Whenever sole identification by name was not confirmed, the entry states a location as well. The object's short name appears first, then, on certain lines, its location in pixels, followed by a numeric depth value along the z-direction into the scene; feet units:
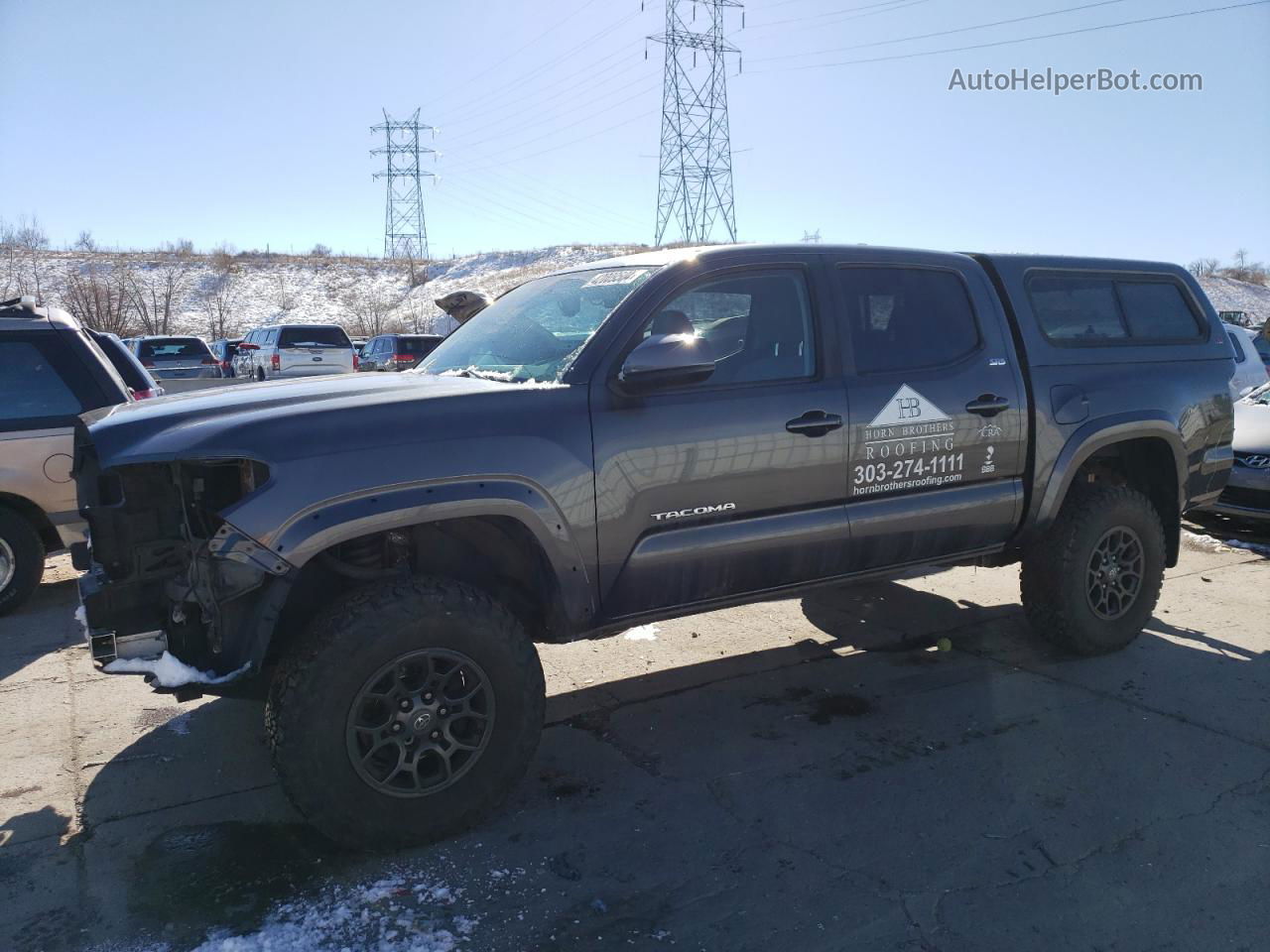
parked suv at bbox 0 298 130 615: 18.94
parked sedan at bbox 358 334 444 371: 69.51
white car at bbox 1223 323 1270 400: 36.14
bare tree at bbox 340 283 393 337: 158.17
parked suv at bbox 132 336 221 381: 70.03
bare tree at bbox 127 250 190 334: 139.23
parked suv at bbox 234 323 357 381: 70.49
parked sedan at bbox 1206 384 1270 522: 24.40
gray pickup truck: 9.75
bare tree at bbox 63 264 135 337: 103.24
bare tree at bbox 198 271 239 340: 150.20
